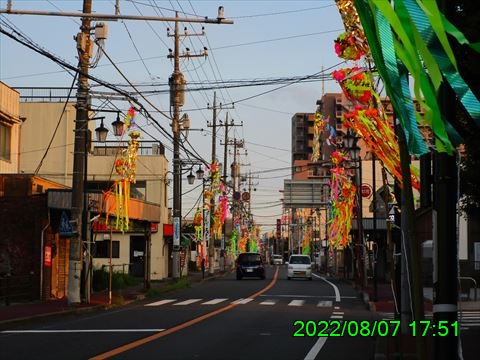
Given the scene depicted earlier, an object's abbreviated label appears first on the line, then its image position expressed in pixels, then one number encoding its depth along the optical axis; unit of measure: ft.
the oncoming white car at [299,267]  164.76
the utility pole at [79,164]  76.02
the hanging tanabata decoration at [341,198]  133.39
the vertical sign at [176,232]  128.77
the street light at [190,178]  136.67
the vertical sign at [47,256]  89.10
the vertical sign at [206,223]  181.47
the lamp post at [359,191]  98.03
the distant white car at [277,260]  397.74
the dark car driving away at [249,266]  162.20
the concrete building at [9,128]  95.14
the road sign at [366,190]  144.38
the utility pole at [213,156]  180.86
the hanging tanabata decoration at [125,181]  98.32
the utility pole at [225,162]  207.29
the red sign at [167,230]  159.43
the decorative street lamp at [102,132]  77.97
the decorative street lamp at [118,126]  79.46
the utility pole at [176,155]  124.16
